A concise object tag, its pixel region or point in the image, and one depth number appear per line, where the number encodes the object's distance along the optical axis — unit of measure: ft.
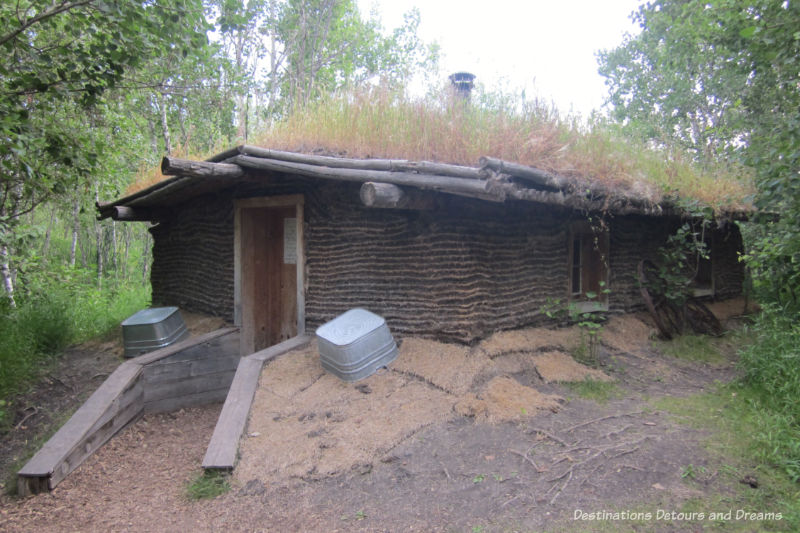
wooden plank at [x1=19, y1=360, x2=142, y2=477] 13.25
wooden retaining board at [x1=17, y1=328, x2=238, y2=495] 13.56
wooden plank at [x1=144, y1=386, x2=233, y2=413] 18.85
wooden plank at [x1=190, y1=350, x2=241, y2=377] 20.16
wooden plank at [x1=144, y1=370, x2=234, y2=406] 18.75
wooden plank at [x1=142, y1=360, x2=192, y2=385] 18.60
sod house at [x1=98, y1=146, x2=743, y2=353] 15.98
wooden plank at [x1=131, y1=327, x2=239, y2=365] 18.75
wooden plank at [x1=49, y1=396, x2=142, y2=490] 13.61
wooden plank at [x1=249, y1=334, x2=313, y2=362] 16.89
